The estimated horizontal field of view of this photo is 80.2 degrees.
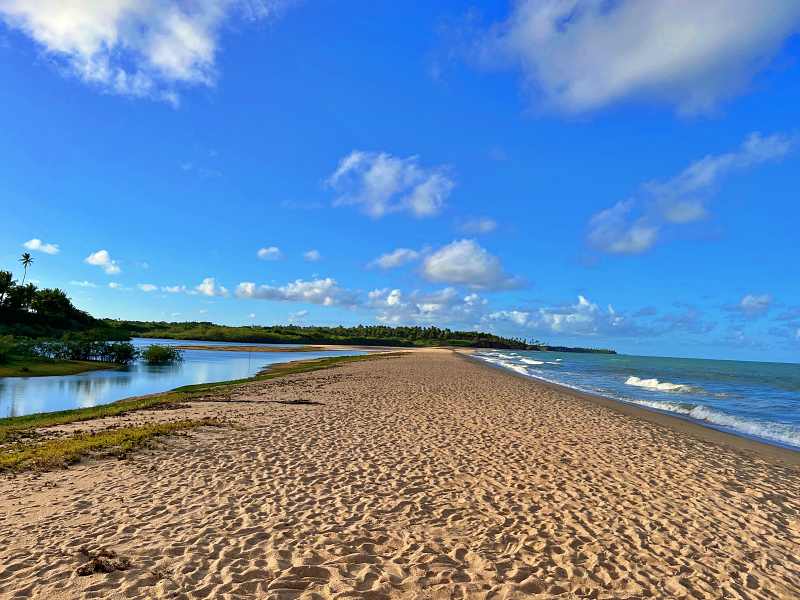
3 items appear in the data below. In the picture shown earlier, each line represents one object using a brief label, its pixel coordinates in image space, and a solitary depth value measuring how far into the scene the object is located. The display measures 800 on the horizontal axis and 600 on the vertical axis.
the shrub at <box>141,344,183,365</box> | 53.38
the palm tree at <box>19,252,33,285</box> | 121.04
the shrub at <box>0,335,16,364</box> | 38.50
